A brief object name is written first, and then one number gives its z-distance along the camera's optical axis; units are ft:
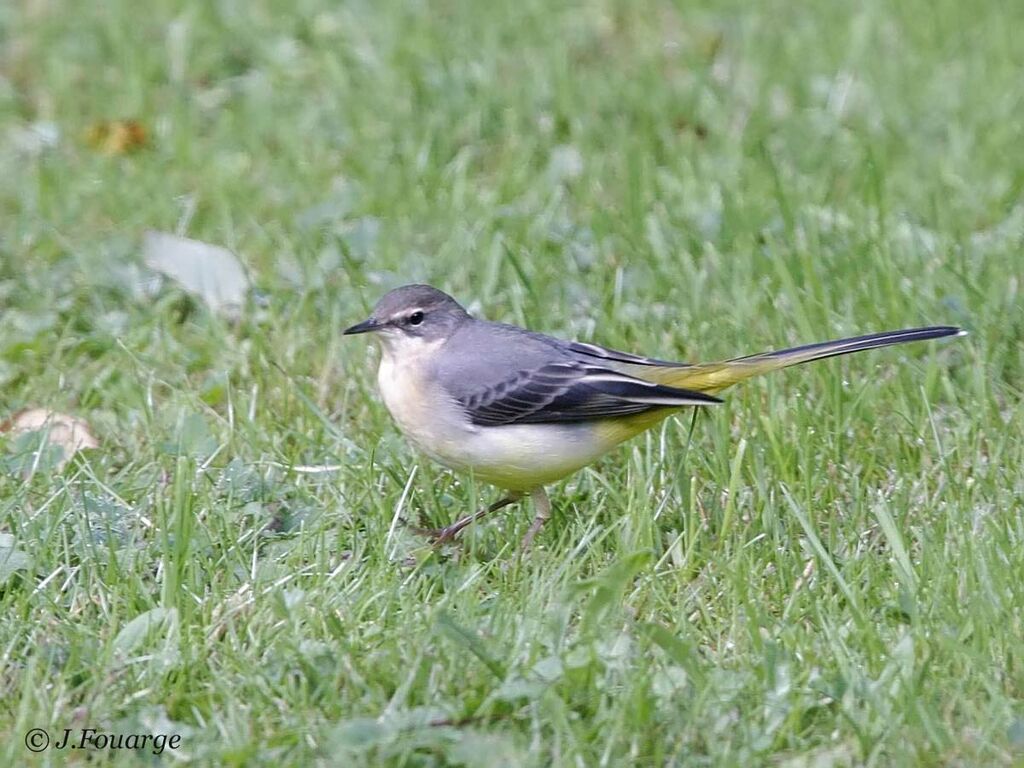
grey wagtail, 31.19
